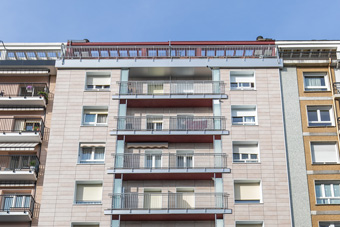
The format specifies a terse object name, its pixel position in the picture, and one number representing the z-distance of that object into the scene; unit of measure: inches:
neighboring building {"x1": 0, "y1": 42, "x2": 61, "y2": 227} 1183.6
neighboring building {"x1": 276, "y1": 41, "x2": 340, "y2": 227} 1137.4
